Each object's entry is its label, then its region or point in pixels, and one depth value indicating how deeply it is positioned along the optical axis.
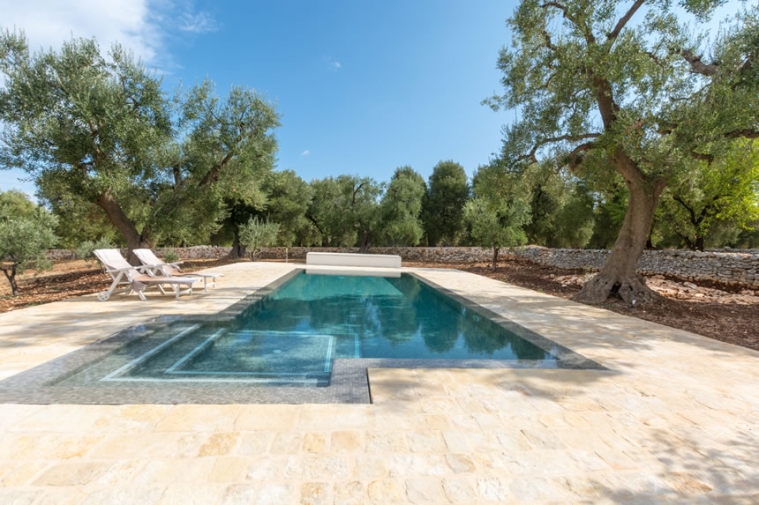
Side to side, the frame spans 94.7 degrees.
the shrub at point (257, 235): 17.73
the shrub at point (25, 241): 8.30
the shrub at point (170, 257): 15.07
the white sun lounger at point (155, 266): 7.62
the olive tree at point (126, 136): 8.65
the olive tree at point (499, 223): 15.65
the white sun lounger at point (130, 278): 6.56
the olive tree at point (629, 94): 6.29
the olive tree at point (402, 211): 22.53
